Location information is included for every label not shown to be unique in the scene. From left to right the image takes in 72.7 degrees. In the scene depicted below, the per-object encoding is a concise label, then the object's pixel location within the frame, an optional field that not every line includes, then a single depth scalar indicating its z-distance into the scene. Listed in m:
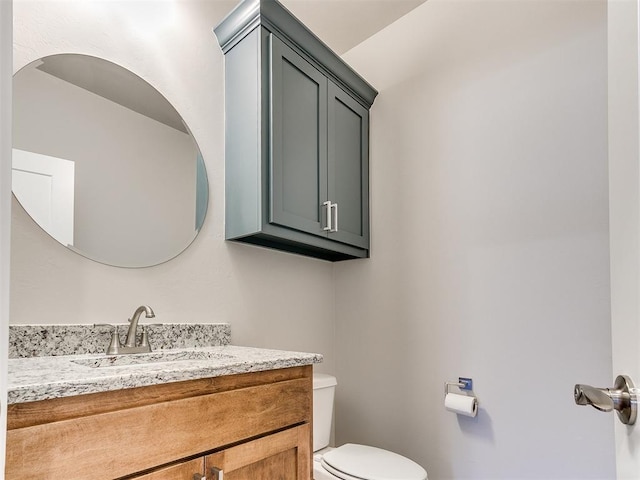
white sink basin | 1.31
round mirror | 1.38
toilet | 1.65
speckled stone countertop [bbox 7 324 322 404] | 0.84
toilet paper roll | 1.78
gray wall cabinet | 1.74
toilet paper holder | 1.87
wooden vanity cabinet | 0.82
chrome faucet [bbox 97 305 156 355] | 1.42
